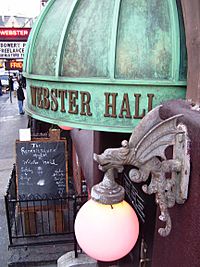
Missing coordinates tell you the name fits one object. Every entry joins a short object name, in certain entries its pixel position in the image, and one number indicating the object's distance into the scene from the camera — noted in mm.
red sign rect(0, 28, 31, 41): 13891
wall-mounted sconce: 1730
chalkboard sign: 6484
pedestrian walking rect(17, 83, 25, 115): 18641
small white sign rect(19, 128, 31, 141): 6493
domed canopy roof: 2014
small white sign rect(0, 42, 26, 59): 18219
